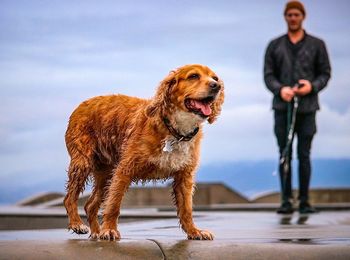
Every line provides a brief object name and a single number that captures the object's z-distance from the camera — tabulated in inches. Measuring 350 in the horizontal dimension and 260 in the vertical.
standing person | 678.5
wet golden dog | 354.5
